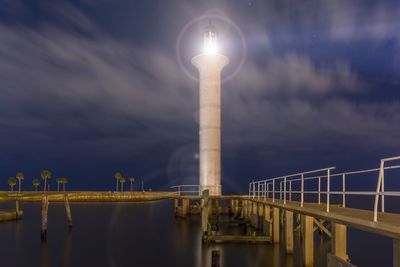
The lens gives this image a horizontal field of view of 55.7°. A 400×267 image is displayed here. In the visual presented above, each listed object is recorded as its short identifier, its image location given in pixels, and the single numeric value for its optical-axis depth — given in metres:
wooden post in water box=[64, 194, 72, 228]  29.14
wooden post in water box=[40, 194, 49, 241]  23.66
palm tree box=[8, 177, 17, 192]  116.69
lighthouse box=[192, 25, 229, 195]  30.14
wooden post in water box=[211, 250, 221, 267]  9.54
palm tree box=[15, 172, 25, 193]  119.88
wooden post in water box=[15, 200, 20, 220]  35.06
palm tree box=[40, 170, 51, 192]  115.31
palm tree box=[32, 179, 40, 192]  121.81
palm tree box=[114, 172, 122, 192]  114.00
